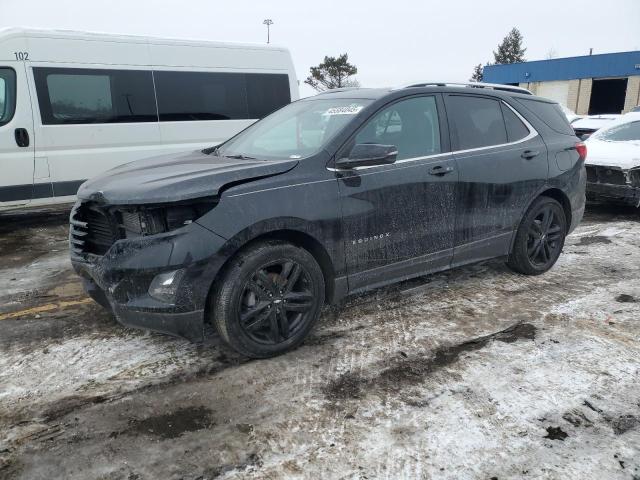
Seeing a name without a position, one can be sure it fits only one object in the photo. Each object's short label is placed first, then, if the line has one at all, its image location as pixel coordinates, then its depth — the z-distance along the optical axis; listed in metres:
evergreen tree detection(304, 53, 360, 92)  53.69
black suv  2.96
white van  6.56
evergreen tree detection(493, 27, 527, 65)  72.81
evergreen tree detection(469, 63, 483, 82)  70.50
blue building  32.94
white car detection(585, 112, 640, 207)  7.40
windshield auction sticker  3.72
